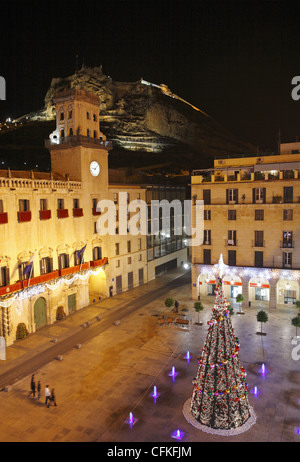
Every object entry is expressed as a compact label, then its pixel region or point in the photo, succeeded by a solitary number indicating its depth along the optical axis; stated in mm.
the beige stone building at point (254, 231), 46875
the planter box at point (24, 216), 39375
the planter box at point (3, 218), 36844
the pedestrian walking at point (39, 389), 28406
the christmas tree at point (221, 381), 22125
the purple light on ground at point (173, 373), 30684
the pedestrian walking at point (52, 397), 26562
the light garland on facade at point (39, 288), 37584
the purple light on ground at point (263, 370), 30716
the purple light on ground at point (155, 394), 27500
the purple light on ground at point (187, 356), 33912
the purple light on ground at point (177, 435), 22264
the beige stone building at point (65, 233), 38656
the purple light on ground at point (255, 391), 27508
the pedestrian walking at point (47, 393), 26500
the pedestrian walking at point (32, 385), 28031
